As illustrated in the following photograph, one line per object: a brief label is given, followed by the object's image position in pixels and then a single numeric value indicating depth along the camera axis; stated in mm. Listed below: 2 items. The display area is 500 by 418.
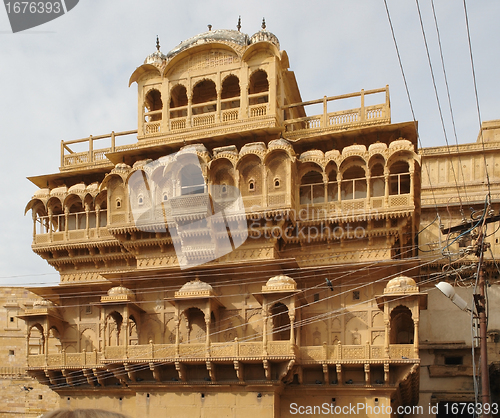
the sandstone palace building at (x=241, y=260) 18953
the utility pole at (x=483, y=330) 12781
